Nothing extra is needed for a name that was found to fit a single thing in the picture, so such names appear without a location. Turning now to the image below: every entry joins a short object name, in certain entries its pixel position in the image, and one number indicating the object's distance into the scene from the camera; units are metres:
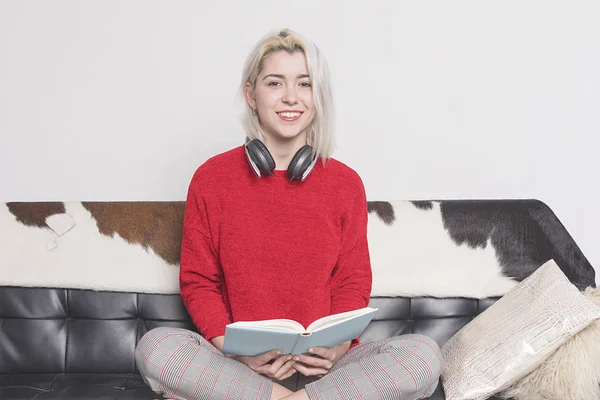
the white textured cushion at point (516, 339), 1.68
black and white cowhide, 2.04
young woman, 1.83
